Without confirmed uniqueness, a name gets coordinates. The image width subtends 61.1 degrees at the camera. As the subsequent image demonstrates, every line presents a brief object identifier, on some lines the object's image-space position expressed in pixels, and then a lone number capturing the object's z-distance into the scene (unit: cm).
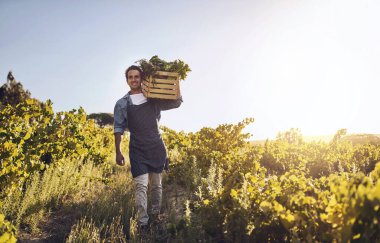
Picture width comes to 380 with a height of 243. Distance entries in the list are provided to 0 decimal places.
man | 415
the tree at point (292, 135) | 1766
